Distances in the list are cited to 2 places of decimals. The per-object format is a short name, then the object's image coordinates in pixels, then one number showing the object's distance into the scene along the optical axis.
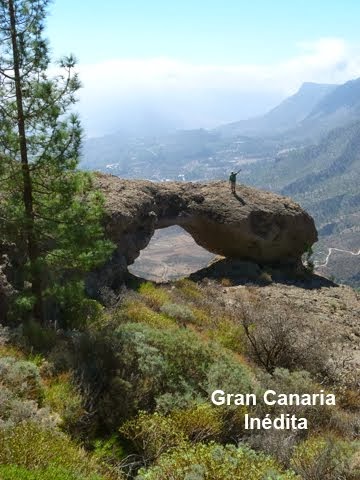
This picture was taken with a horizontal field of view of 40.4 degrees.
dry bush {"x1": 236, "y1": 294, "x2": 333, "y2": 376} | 13.34
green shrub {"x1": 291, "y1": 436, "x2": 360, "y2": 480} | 6.92
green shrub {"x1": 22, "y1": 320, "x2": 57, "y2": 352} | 9.98
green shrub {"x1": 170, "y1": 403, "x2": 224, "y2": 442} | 7.96
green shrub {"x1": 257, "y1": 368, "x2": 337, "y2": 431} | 9.59
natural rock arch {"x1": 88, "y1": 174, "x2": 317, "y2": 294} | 22.02
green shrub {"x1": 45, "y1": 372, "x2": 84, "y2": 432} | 7.41
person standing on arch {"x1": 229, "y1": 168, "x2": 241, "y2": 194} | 27.85
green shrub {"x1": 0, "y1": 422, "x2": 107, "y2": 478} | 5.48
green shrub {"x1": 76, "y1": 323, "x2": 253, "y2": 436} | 8.43
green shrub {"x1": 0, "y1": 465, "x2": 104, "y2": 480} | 4.98
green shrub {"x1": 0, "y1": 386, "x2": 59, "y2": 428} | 6.78
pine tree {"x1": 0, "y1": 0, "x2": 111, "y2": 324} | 10.37
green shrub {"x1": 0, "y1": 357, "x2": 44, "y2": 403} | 7.52
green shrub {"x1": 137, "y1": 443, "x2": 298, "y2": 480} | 5.84
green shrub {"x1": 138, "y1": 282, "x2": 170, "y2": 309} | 17.78
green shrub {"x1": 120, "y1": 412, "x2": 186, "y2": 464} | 7.32
